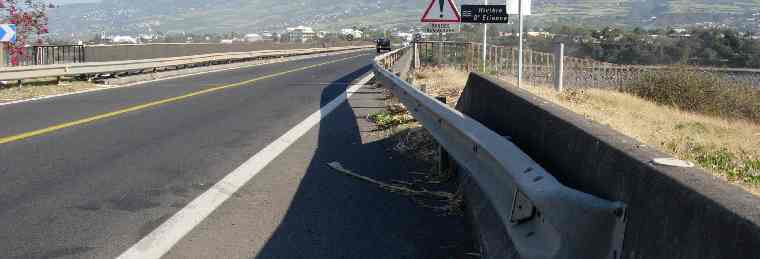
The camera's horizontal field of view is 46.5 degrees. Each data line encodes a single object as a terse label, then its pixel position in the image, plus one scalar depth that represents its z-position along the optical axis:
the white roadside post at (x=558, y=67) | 17.78
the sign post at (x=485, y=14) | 19.91
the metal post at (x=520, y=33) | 16.69
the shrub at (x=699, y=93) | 18.91
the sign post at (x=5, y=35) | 22.58
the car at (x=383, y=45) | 65.25
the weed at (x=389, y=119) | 12.10
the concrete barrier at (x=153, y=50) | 32.66
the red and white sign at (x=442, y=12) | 19.48
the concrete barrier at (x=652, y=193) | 2.30
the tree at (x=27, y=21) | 29.98
